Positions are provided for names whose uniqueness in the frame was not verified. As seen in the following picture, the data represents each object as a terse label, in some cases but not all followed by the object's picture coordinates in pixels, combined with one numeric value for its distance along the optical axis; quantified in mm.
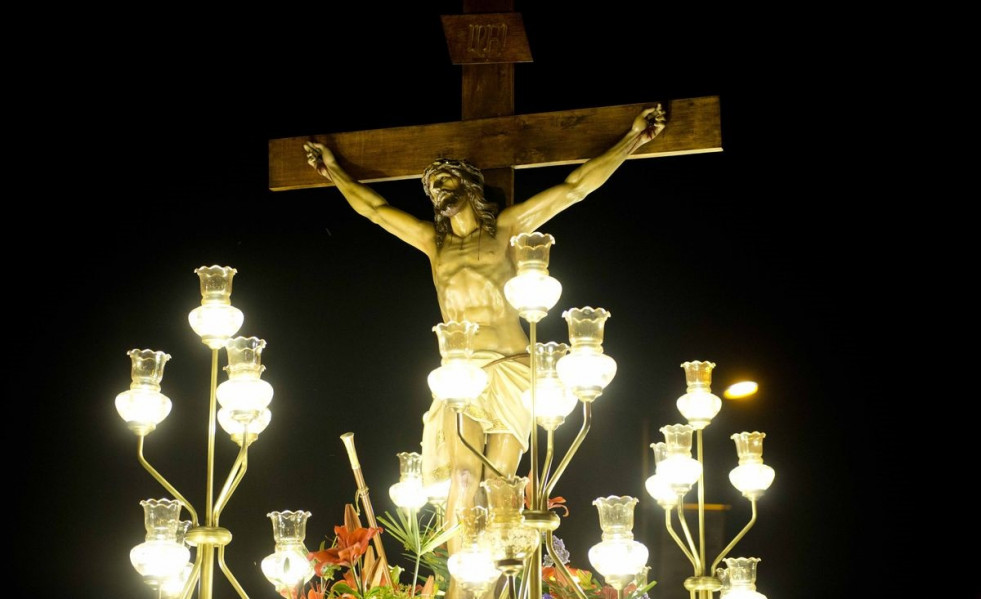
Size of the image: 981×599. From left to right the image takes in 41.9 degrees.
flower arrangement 3910
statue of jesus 4305
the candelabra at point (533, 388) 3289
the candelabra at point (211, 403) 3742
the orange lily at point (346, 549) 3904
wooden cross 4809
